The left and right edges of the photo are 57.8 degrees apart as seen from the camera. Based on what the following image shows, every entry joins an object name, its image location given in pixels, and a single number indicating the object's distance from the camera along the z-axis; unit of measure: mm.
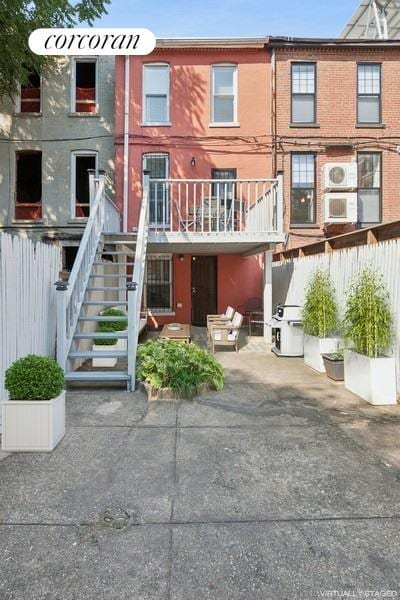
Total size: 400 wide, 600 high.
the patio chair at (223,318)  8895
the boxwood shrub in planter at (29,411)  3184
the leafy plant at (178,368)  4664
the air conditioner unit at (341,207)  10461
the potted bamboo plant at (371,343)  4477
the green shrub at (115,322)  6359
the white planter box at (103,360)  6129
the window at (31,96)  11602
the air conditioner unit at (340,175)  10359
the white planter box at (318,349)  6102
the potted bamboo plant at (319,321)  6129
